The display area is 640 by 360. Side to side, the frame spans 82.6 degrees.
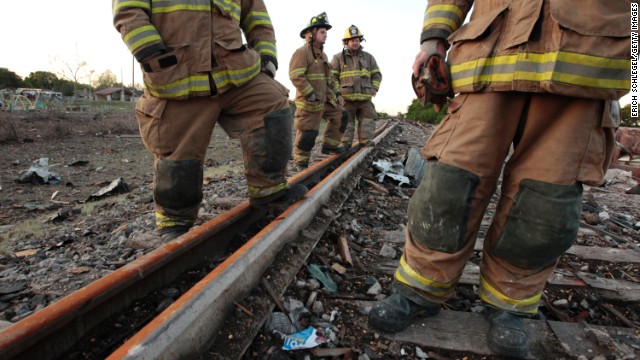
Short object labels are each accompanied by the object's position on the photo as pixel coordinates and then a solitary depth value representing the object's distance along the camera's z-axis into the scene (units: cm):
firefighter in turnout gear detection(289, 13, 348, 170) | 587
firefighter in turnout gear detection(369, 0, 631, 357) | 142
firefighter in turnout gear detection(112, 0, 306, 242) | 227
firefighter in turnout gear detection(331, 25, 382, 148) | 757
